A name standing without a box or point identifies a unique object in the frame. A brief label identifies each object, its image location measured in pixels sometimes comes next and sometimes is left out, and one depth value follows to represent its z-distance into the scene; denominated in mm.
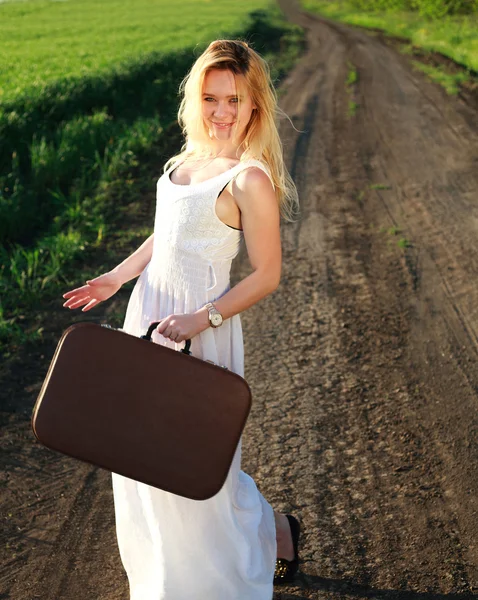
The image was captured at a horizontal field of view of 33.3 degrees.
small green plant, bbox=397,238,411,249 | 6973
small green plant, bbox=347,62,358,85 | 15913
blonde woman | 2471
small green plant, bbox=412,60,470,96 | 14508
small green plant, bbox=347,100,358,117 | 12810
